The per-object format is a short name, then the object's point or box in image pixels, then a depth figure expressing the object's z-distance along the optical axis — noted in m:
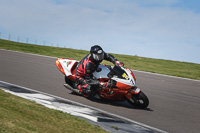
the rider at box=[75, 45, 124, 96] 16.31
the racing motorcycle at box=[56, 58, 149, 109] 15.43
